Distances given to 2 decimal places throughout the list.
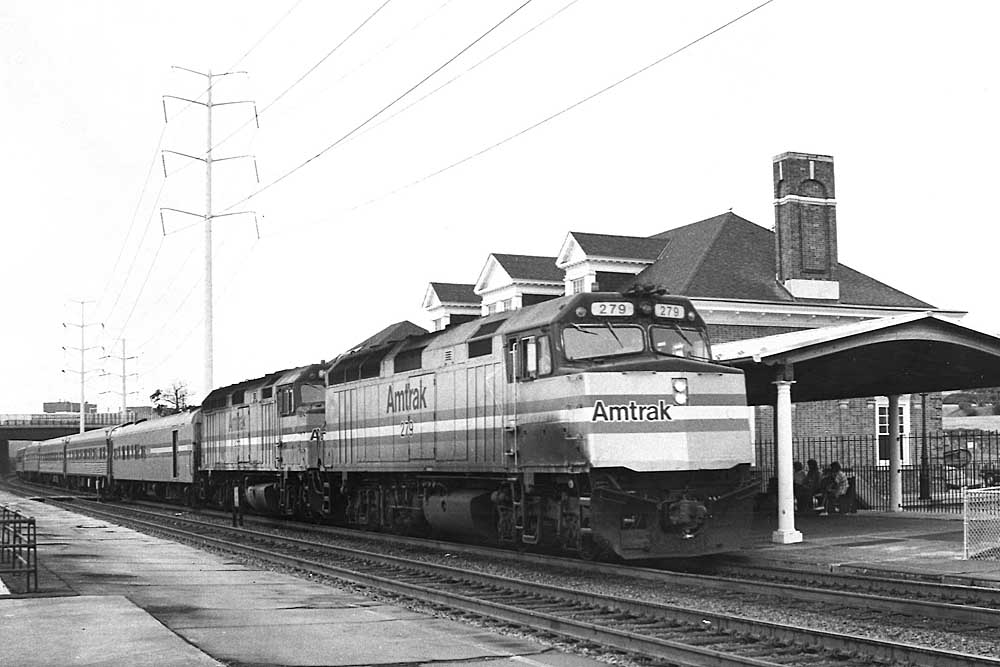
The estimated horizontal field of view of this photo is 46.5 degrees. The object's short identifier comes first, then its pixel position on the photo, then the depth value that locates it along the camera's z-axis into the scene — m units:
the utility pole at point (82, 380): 96.22
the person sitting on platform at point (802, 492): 26.12
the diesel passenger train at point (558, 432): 16.59
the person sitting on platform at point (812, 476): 26.13
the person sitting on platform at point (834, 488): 26.05
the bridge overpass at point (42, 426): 107.88
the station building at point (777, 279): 38.53
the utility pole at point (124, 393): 94.75
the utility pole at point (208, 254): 42.81
